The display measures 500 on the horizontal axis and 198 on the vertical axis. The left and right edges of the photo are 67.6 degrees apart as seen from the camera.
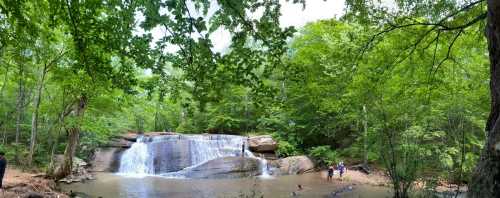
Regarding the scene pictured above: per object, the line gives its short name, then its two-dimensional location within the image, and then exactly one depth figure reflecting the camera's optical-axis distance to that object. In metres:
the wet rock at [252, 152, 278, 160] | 25.44
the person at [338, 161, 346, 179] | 19.73
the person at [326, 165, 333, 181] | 19.66
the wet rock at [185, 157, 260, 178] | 21.11
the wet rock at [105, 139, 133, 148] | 26.52
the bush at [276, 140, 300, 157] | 25.58
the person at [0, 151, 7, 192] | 10.77
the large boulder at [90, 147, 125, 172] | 23.95
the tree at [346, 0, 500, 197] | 2.85
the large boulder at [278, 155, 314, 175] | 23.00
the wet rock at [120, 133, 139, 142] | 27.73
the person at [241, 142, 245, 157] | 25.39
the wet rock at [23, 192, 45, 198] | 10.91
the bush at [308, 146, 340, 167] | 23.48
